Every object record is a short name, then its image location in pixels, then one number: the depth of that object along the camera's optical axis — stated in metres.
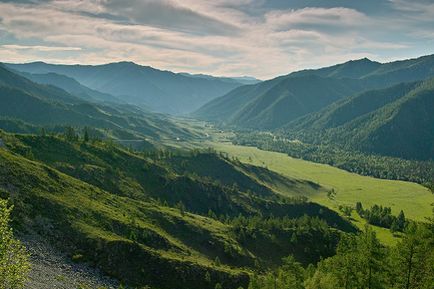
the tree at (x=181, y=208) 171.12
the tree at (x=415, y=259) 61.62
